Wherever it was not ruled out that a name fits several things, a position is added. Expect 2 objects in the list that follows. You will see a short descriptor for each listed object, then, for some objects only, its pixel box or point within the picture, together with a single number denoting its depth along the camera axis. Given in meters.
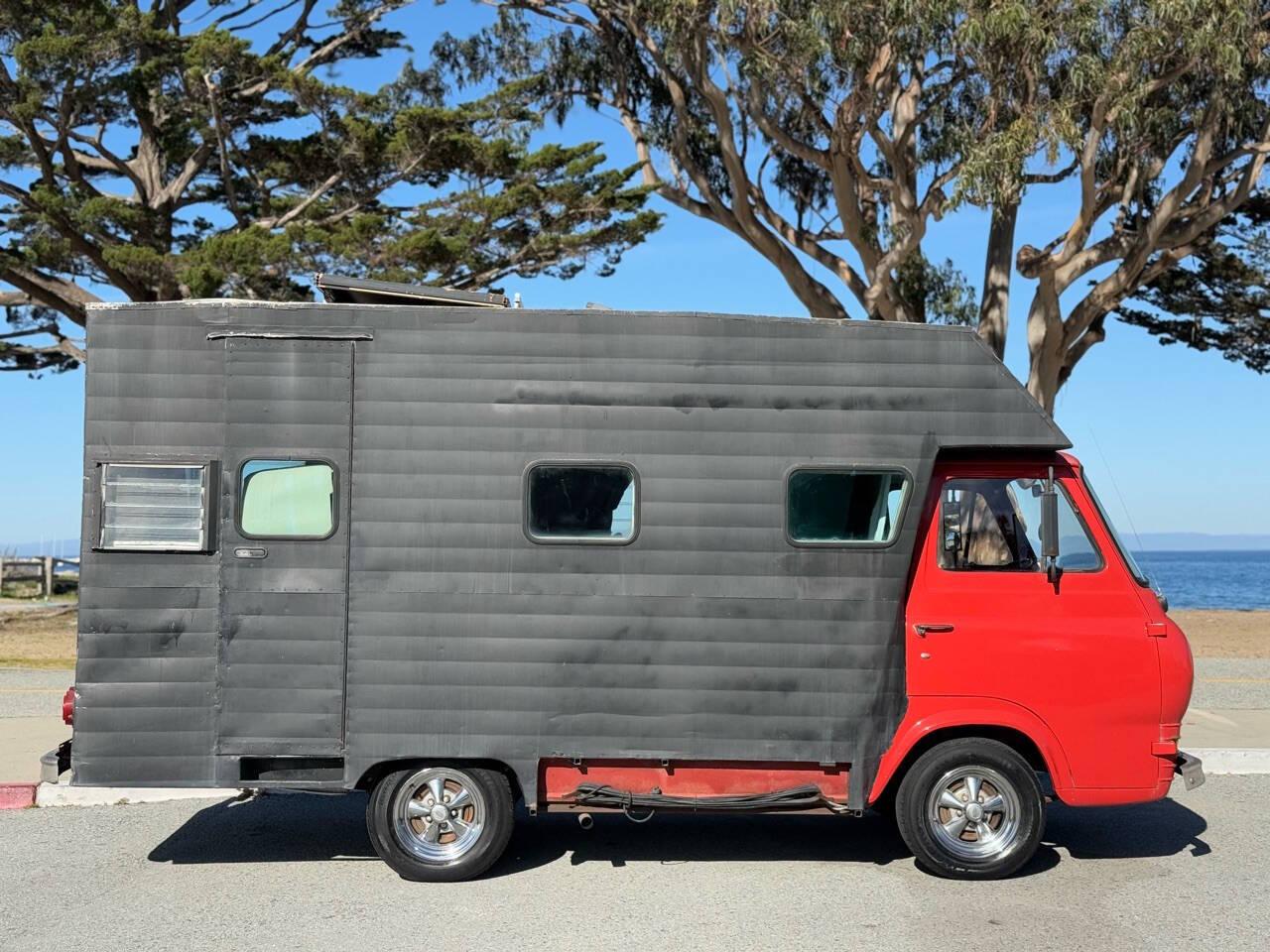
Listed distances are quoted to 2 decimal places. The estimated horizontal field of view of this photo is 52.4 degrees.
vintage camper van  6.76
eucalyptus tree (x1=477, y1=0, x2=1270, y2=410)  15.60
